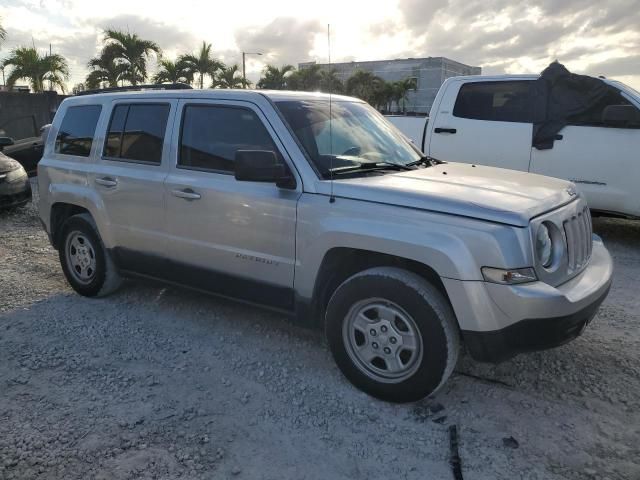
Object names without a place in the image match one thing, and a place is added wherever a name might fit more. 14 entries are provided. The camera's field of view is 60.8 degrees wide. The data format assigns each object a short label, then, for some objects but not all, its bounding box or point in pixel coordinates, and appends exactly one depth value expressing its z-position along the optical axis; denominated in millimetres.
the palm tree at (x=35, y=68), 24656
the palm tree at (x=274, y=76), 37781
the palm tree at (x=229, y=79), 30875
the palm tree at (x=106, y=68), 24766
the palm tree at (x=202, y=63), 29269
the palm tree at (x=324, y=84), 34594
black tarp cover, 6652
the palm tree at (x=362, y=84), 43188
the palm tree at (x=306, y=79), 37500
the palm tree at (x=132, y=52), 24656
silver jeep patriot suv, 2852
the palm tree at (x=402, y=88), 47250
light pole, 32069
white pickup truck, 6367
